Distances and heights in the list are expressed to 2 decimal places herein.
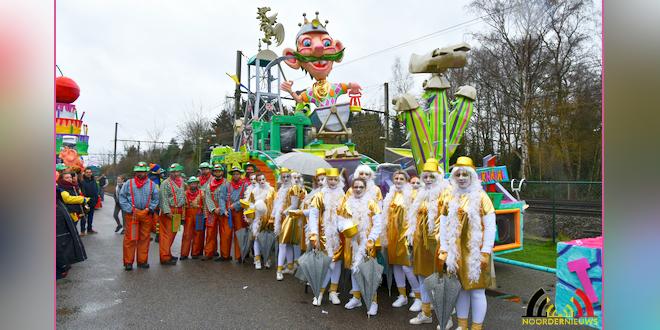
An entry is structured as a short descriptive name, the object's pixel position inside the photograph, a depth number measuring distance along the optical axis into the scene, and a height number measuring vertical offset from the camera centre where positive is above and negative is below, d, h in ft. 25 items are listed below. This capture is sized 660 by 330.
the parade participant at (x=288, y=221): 19.97 -2.74
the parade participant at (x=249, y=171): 25.85 -0.16
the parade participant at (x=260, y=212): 22.12 -2.48
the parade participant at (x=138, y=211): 21.77 -2.46
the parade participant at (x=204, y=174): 27.40 -0.40
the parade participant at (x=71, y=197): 18.74 -1.50
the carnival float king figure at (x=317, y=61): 39.40 +11.22
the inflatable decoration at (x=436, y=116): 22.08 +3.09
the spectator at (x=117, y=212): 36.09 -4.20
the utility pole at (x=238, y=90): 72.13 +15.28
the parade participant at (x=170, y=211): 22.93 -2.57
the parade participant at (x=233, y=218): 24.38 -3.11
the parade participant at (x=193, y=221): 24.44 -3.37
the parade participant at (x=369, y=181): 15.56 -0.48
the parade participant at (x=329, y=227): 15.49 -2.36
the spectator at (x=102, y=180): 50.58 -1.66
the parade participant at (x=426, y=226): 13.56 -2.05
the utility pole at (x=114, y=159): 91.15 +2.01
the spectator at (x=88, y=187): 32.84 -1.67
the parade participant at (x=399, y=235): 15.23 -2.65
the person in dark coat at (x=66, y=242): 15.62 -3.03
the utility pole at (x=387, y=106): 65.18 +11.16
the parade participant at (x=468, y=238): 11.27 -2.05
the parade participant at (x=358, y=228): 14.51 -2.21
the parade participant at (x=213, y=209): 24.38 -2.54
